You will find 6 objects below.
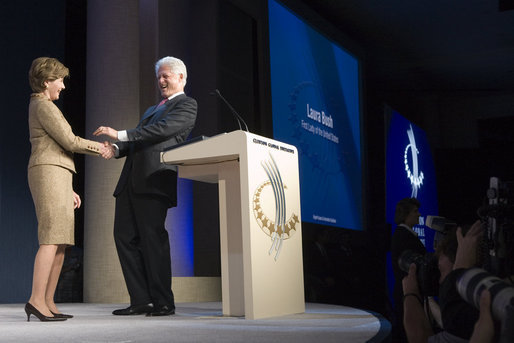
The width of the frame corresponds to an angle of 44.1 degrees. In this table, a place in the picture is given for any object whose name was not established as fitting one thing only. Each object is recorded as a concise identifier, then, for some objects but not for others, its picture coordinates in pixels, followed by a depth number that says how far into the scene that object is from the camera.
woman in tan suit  2.59
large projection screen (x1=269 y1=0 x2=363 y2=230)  5.48
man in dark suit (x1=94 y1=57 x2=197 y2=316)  2.80
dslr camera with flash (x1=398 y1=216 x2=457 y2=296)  1.98
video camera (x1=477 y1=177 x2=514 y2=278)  1.49
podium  2.48
